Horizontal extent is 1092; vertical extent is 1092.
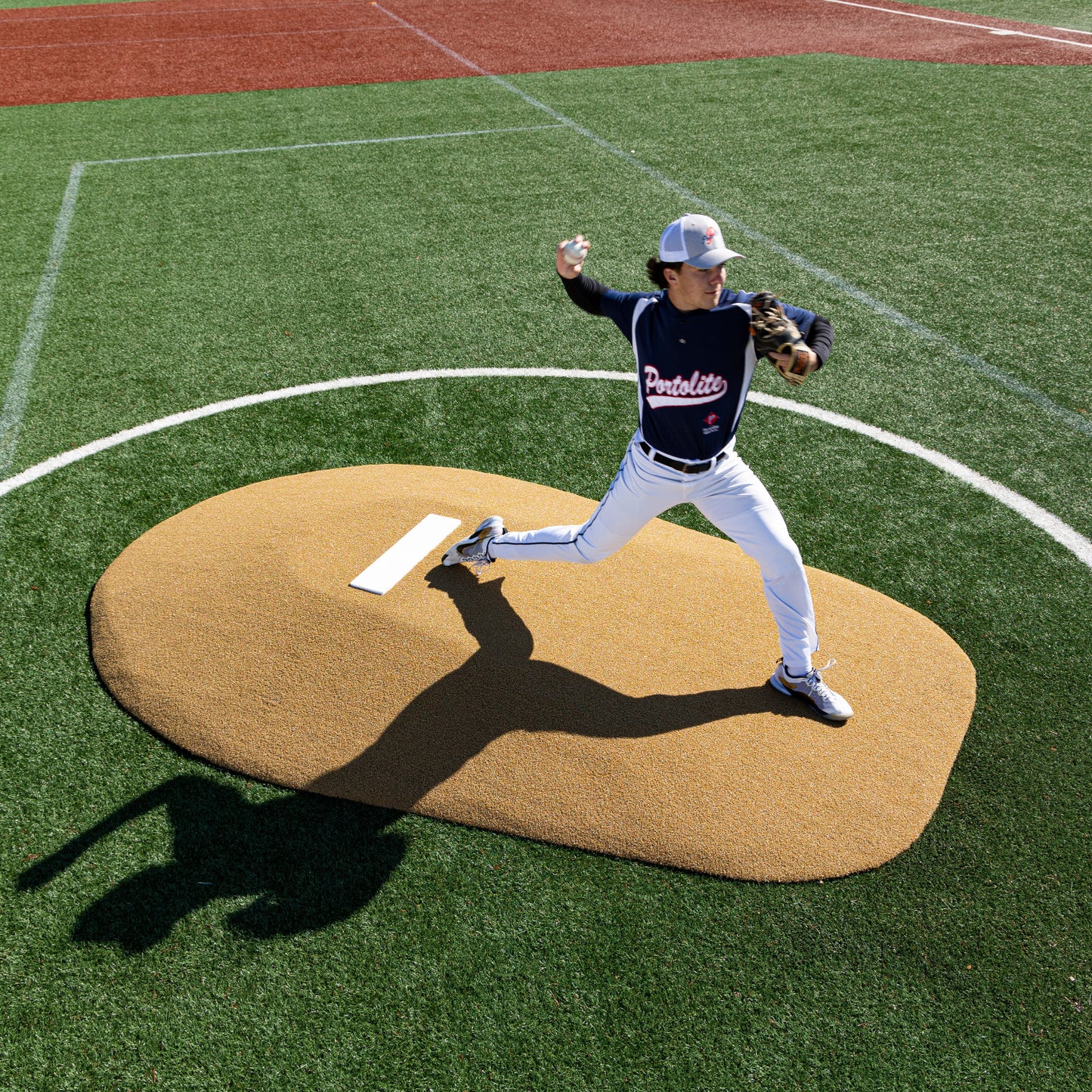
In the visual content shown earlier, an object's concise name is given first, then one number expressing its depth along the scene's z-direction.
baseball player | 4.57
